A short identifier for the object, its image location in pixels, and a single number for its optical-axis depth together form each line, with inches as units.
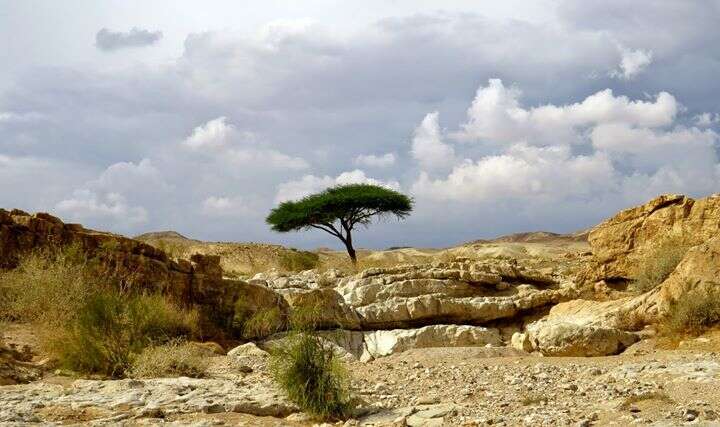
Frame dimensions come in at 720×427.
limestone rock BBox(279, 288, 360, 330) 653.9
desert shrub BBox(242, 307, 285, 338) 624.1
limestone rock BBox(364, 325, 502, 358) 628.7
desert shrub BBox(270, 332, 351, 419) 303.0
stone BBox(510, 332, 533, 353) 487.8
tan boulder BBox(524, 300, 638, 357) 460.4
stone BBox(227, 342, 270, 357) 486.9
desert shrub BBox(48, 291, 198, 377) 398.3
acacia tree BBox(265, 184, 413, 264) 1305.4
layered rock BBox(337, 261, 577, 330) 668.1
